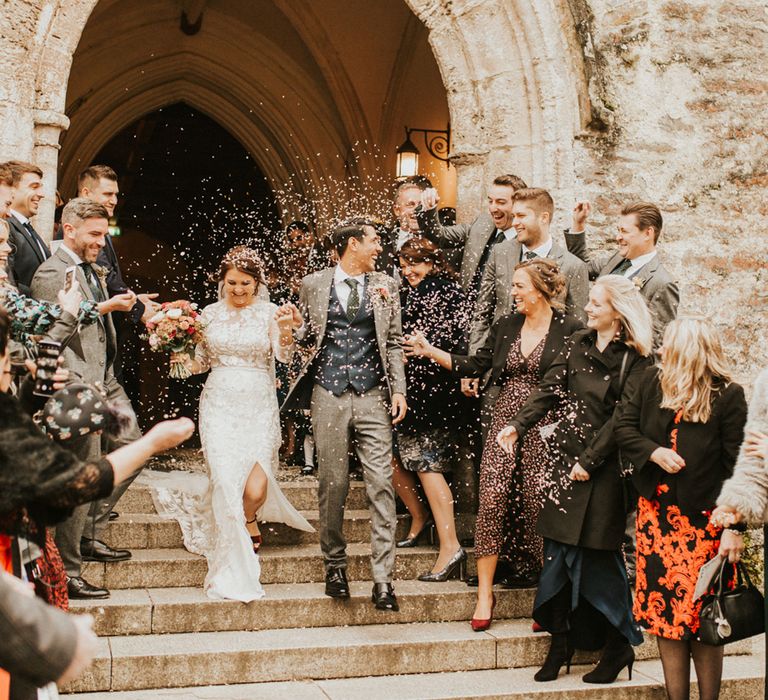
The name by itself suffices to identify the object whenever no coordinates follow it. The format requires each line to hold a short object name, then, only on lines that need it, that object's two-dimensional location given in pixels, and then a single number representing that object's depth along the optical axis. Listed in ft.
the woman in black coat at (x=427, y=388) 19.86
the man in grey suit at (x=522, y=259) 19.27
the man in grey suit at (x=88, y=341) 16.84
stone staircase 15.75
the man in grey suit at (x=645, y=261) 19.49
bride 17.89
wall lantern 36.17
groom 17.67
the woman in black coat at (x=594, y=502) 16.66
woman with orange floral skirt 14.82
